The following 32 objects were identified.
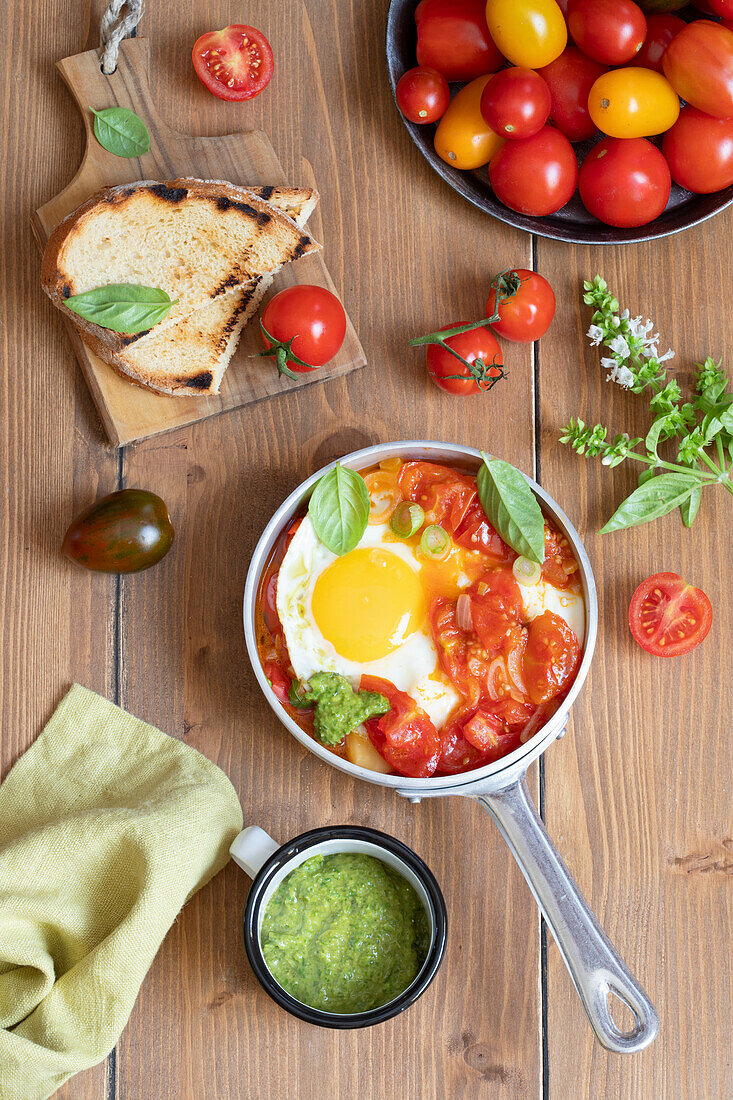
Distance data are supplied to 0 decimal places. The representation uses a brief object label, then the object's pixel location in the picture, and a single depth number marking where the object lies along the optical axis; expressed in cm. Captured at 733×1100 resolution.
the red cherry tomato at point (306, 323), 84
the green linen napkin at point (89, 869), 82
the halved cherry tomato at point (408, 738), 82
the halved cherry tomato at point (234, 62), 86
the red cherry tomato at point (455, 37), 85
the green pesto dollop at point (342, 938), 82
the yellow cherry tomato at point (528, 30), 83
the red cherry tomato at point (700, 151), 84
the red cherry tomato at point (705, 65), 83
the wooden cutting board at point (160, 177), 86
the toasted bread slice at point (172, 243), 84
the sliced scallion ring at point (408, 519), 83
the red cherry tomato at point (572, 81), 85
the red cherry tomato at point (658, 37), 85
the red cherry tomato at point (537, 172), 84
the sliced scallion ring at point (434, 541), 83
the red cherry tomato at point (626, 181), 84
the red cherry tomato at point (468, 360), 85
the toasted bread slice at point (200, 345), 85
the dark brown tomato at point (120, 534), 84
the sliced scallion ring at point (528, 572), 83
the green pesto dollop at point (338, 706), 82
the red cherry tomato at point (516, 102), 83
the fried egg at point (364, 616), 83
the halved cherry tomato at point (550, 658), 83
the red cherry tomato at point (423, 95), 85
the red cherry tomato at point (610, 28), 83
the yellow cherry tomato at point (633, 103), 83
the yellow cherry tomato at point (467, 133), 85
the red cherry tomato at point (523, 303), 85
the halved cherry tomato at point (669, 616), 86
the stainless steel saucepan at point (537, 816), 80
